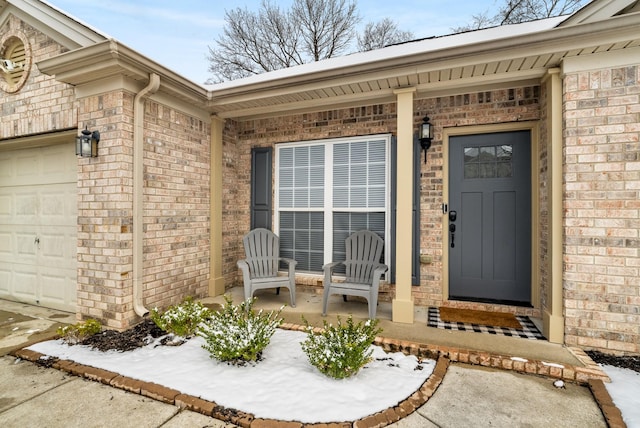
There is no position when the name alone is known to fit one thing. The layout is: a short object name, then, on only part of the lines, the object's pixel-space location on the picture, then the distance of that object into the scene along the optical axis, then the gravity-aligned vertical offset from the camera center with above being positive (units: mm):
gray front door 3371 -38
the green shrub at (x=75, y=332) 2670 -1074
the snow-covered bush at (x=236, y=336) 2229 -934
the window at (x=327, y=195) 3836 +263
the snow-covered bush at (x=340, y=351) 2039 -959
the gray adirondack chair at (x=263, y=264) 3465 -625
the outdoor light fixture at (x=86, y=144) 2965 +694
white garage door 3537 -156
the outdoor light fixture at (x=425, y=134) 3443 +927
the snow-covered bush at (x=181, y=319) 2703 -962
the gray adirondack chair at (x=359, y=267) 3184 -605
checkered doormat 2811 -1118
